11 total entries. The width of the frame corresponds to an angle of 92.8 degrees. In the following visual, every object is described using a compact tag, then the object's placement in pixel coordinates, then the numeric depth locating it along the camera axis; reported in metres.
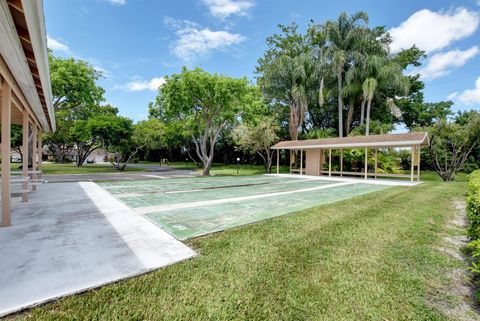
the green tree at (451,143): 13.05
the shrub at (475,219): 2.30
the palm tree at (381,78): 17.45
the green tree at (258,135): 19.30
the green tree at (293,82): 19.78
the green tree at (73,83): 14.56
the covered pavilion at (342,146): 12.42
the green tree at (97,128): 19.19
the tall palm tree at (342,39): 18.75
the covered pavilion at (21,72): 2.21
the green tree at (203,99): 14.02
